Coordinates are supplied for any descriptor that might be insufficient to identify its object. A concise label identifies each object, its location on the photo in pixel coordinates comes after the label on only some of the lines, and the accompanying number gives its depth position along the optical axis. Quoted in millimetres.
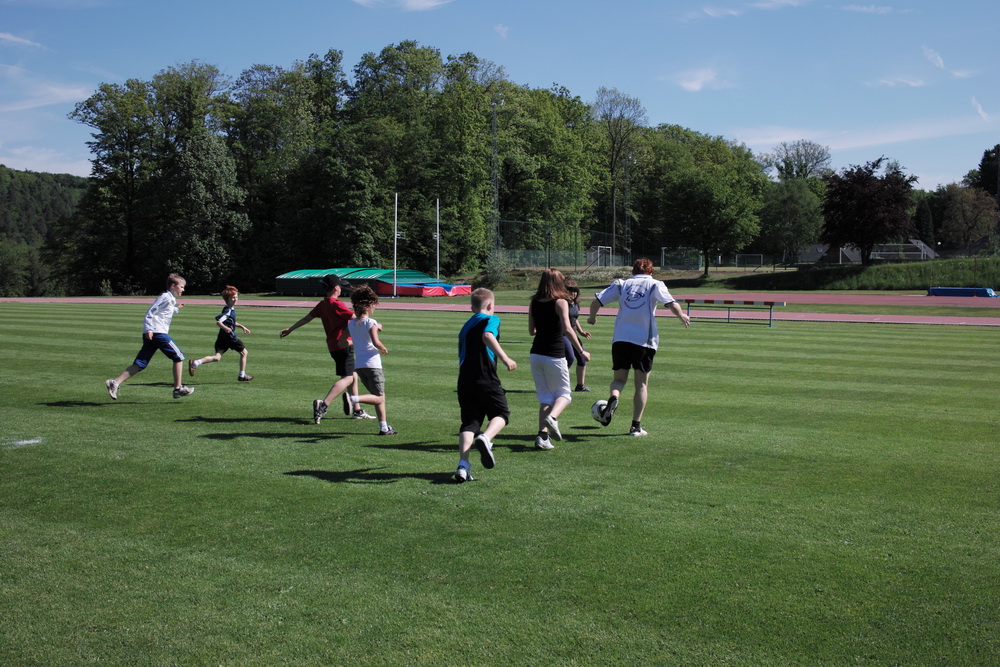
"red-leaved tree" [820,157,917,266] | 50469
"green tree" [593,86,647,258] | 90562
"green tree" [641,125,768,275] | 62375
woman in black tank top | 8258
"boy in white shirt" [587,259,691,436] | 8859
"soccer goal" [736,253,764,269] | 74250
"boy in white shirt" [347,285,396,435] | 9078
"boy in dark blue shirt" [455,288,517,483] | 7156
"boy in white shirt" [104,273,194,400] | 11688
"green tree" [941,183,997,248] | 88938
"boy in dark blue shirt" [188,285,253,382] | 13539
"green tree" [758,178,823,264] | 85938
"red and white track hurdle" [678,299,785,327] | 25734
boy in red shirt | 10148
